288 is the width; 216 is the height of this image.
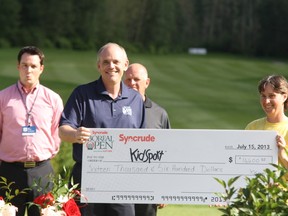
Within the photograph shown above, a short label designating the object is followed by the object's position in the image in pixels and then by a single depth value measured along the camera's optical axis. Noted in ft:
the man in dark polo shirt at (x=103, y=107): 17.89
